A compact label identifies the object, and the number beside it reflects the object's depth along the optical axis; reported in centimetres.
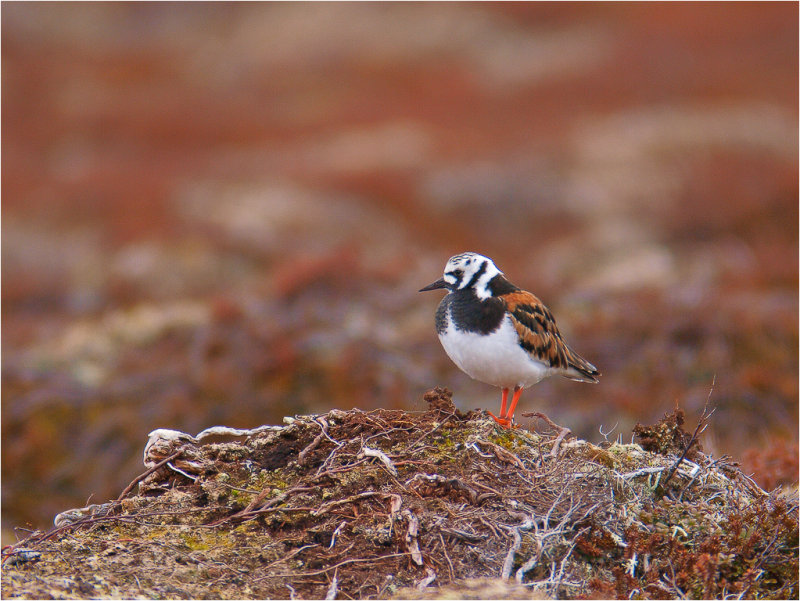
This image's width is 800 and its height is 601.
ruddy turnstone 1125
